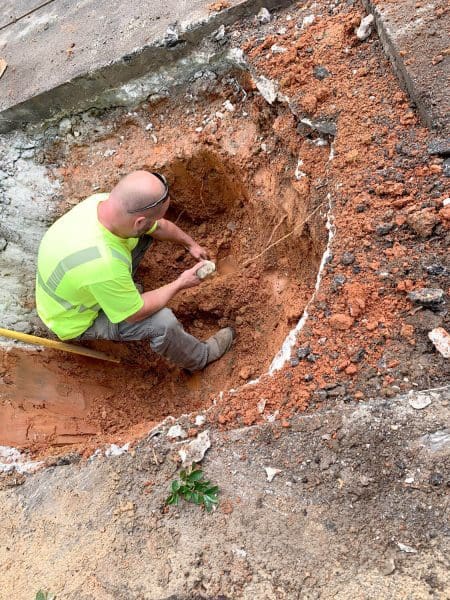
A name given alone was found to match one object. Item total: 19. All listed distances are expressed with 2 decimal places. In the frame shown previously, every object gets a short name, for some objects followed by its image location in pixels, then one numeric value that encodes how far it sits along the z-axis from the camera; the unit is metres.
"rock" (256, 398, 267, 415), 2.28
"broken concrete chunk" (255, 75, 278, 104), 3.04
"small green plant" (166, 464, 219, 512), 2.13
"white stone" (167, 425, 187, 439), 2.38
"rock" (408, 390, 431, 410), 2.01
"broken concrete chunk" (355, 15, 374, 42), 2.88
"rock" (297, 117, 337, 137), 2.77
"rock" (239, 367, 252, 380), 3.02
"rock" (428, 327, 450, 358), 2.06
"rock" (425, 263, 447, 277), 2.20
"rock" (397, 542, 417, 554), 1.84
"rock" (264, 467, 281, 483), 2.11
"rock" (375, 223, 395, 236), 2.38
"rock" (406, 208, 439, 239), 2.27
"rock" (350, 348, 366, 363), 2.19
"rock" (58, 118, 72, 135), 3.71
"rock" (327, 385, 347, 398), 2.16
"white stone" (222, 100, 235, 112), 3.38
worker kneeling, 2.66
